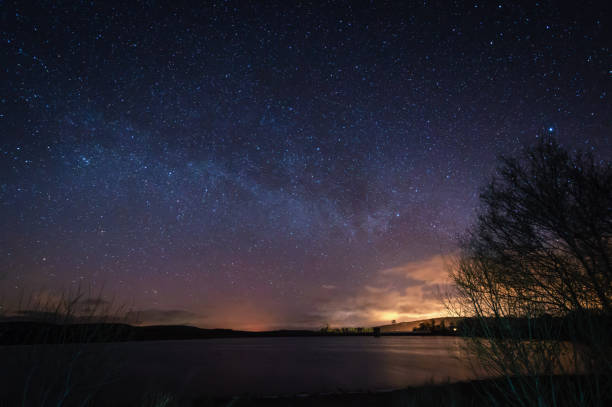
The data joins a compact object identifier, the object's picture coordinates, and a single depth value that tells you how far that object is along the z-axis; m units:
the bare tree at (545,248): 4.80
